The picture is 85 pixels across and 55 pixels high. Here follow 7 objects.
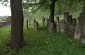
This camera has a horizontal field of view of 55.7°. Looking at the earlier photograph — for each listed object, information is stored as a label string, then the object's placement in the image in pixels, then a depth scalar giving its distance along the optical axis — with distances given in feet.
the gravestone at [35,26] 18.73
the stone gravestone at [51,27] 17.41
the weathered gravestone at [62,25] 16.43
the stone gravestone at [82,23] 14.22
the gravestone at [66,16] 18.49
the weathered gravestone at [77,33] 14.29
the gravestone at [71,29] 15.20
